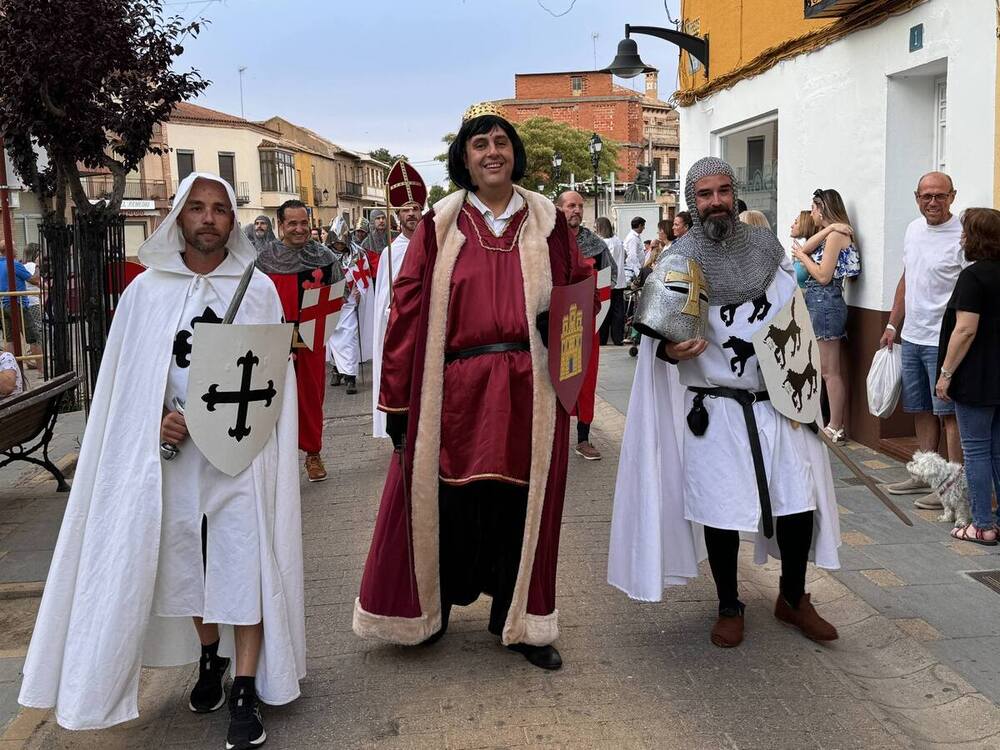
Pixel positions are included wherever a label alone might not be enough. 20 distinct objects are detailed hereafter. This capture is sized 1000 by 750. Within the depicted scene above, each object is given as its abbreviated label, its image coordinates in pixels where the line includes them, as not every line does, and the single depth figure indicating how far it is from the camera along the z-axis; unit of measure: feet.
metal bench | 20.99
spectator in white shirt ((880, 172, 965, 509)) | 20.58
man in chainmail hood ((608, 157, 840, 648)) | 13.32
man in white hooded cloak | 10.96
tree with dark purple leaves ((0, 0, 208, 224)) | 26.16
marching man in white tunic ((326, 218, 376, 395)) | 40.55
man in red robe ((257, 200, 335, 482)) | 23.57
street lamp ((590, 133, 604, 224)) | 100.01
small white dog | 19.42
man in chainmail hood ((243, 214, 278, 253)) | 46.11
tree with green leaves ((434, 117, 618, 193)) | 194.39
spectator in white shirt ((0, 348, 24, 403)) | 19.30
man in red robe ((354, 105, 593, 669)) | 12.91
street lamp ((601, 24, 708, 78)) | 38.50
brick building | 287.07
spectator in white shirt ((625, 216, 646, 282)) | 58.75
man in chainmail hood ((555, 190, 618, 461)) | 25.34
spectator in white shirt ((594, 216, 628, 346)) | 46.39
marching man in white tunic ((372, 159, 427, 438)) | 26.71
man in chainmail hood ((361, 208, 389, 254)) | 41.45
